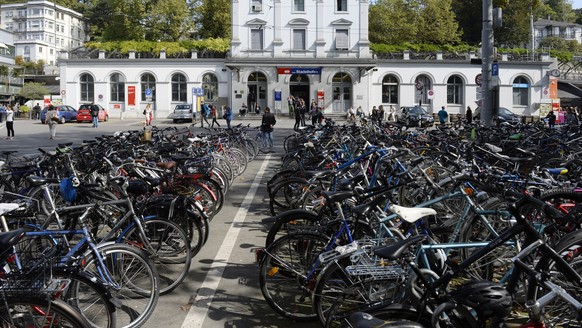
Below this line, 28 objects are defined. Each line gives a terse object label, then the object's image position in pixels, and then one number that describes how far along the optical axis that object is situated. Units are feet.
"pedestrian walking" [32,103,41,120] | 149.16
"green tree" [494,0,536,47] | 201.05
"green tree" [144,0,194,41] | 175.52
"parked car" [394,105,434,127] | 117.14
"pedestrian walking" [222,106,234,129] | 83.16
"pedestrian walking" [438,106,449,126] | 87.40
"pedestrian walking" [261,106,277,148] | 55.67
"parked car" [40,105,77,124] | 124.92
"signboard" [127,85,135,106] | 151.74
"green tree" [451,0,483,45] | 219.82
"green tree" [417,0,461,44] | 181.98
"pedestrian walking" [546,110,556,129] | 73.61
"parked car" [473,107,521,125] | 111.27
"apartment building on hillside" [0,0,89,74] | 313.53
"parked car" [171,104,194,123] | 126.21
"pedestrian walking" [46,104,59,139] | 73.34
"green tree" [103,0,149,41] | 178.81
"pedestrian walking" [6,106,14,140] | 75.00
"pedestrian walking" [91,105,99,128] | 106.56
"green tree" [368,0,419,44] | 177.47
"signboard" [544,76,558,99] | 145.72
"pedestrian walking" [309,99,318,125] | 82.08
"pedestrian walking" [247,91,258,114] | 148.25
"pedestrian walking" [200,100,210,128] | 97.60
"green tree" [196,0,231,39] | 183.62
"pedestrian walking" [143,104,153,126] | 93.47
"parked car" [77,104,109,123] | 124.57
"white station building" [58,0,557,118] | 146.30
